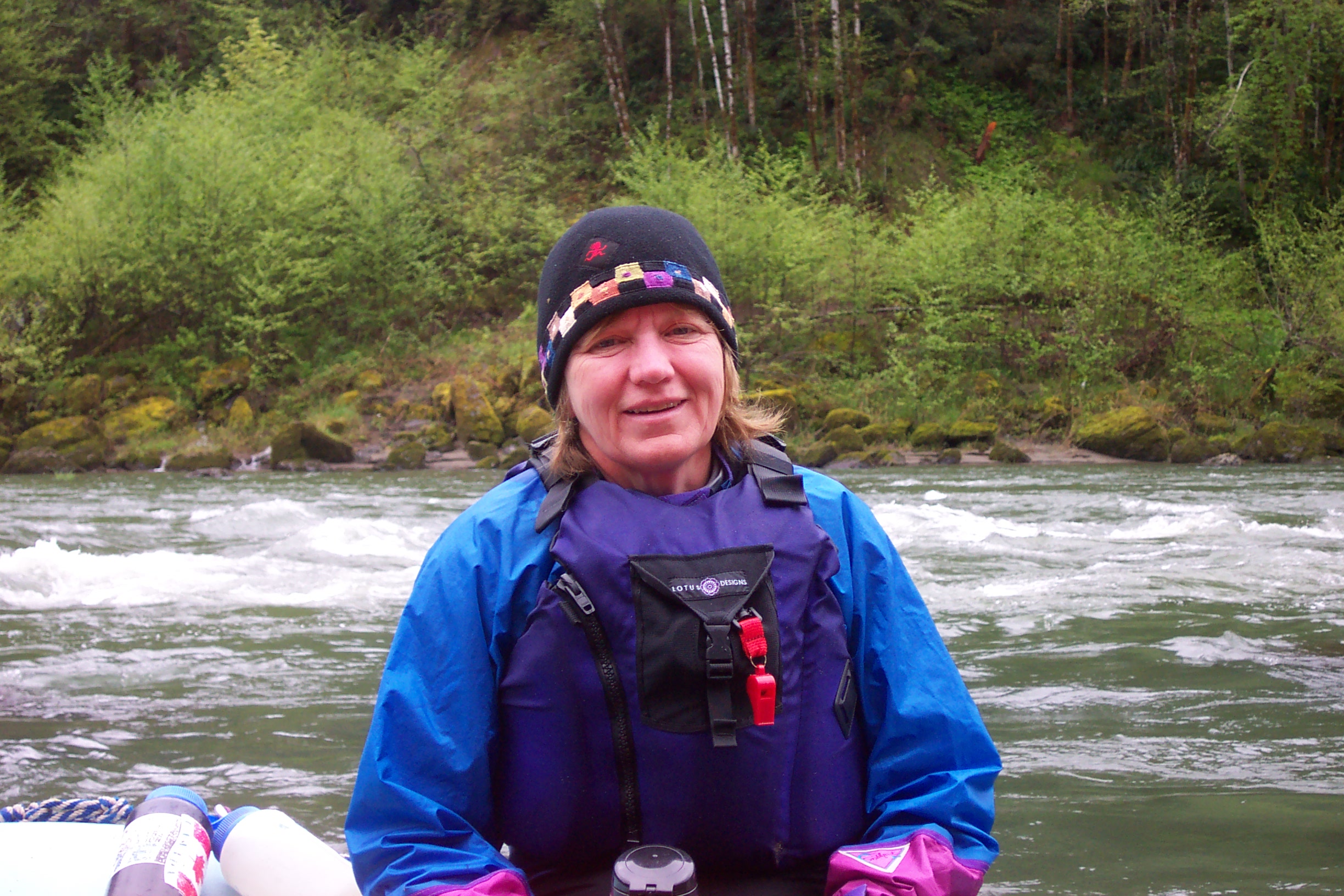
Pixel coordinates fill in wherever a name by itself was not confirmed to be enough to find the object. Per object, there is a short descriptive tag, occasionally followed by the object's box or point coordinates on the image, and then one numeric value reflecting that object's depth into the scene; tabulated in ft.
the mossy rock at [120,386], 74.64
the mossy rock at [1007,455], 58.39
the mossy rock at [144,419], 68.33
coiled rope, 7.38
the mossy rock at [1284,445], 56.18
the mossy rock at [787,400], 61.88
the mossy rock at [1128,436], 57.93
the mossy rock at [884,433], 62.80
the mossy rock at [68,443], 63.26
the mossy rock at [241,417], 70.69
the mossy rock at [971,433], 62.69
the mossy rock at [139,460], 64.28
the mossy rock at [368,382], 75.87
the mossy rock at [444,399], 69.87
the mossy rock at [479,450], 63.52
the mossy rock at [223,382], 74.74
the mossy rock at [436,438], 66.23
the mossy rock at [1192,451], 56.85
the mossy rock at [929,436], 62.54
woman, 5.22
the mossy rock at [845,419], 64.85
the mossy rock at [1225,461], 55.22
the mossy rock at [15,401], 70.08
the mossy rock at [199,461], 63.05
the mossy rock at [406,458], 62.49
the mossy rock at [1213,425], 62.49
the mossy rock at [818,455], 59.93
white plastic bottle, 6.72
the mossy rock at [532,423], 64.80
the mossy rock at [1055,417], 64.64
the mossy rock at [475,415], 66.28
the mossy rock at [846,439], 61.46
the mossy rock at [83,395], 71.97
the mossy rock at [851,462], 58.44
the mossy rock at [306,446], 63.62
